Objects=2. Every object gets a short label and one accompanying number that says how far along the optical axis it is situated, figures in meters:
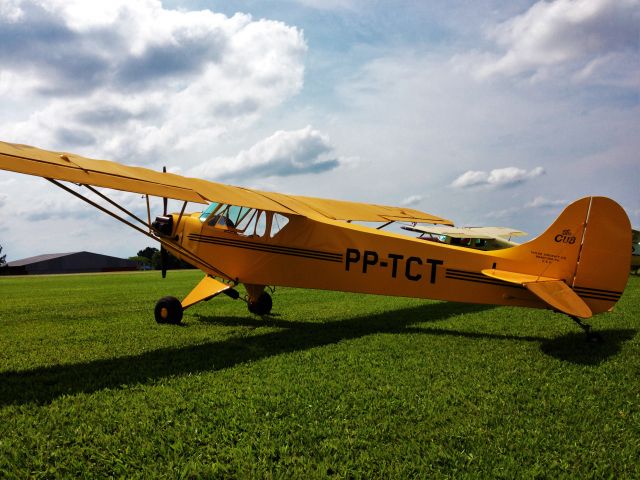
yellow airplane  6.11
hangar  75.77
